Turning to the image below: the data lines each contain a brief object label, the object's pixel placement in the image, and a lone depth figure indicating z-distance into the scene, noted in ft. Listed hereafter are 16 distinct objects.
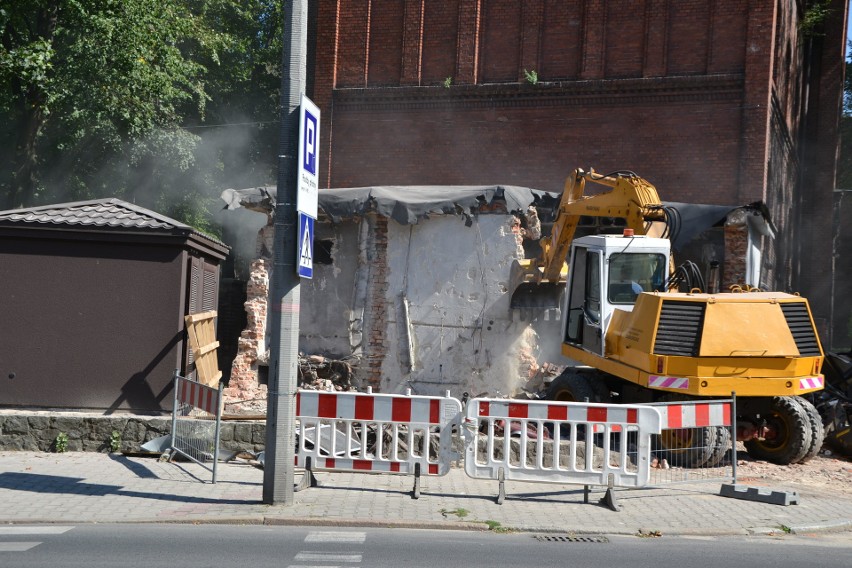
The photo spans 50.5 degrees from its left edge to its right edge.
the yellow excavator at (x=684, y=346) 36.76
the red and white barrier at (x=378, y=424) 30.35
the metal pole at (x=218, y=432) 30.76
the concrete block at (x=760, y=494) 30.66
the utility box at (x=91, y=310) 37.65
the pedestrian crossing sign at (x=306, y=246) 27.52
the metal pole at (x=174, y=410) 34.00
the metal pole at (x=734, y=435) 32.22
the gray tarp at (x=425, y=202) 53.57
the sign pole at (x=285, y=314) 27.61
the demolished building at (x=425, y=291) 54.08
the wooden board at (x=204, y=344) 39.17
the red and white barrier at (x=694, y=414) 30.60
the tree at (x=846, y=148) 142.61
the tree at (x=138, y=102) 67.67
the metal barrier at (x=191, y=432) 34.14
